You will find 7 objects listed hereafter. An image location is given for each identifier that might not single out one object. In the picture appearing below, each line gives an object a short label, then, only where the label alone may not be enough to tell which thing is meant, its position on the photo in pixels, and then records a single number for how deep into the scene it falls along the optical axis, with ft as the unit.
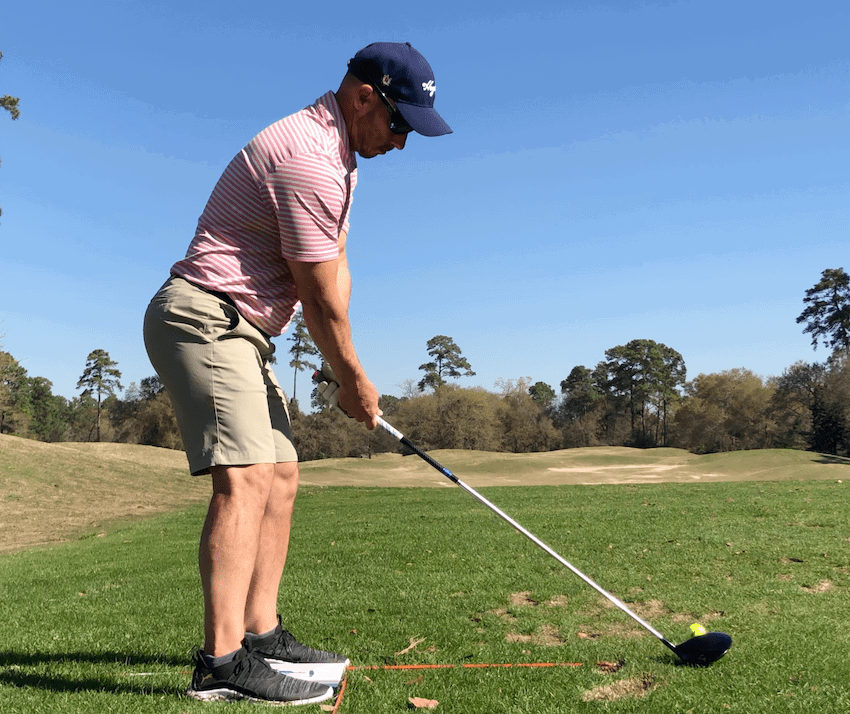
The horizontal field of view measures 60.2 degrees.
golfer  9.02
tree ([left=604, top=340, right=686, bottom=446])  153.07
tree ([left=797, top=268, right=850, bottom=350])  148.77
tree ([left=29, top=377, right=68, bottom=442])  189.94
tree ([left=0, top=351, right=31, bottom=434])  142.21
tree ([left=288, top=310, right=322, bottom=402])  142.51
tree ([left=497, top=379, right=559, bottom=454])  144.15
